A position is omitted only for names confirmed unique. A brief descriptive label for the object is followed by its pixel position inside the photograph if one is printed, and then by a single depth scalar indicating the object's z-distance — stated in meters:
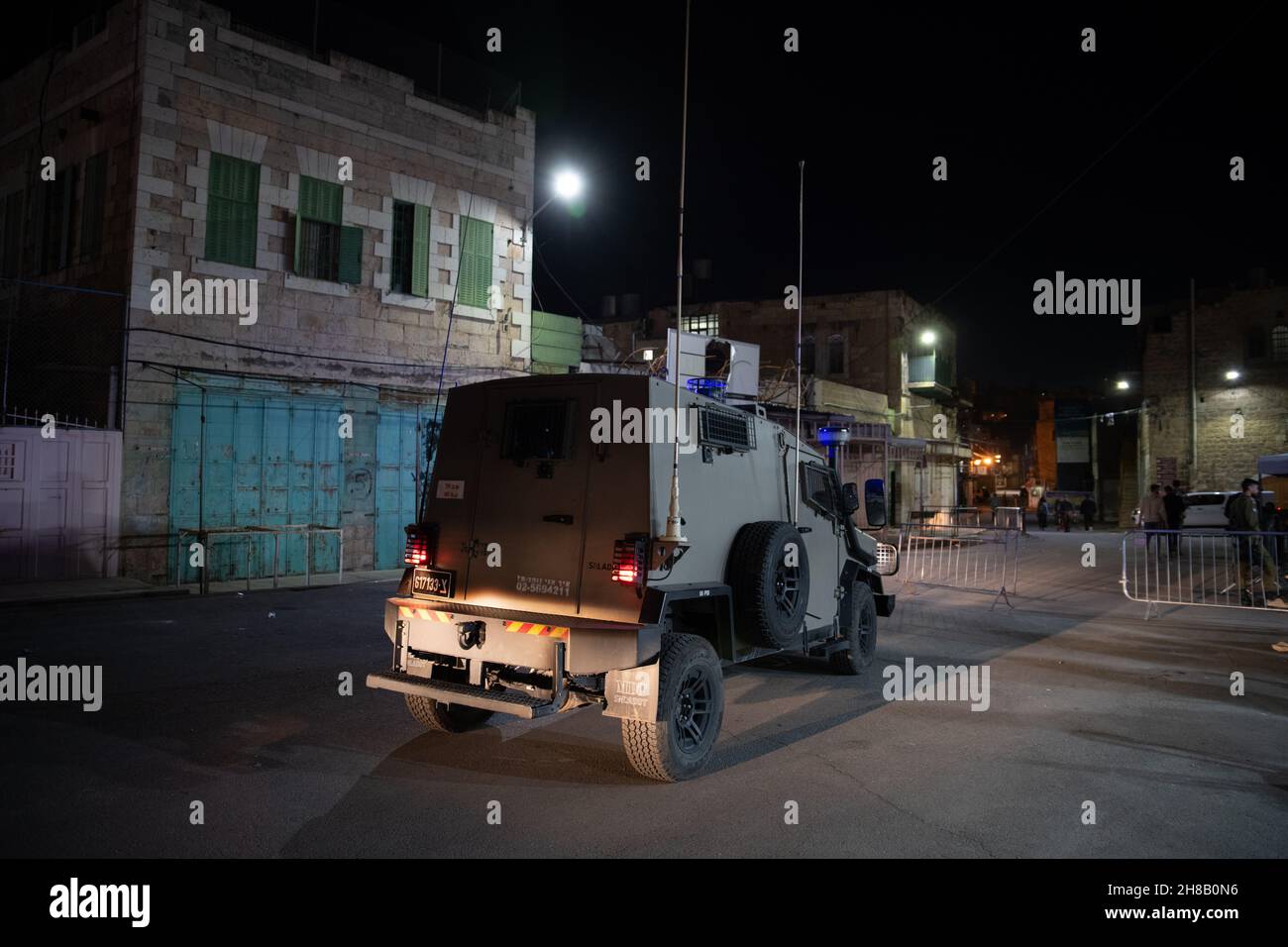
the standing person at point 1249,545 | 12.80
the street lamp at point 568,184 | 17.08
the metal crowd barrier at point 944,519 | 30.32
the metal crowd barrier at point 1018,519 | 19.72
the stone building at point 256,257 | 13.51
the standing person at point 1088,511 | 35.56
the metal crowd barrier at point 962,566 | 15.98
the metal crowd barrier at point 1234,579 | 12.69
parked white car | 26.33
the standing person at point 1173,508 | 19.36
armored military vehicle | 4.78
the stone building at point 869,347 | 35.97
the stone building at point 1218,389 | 34.44
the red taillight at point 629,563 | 4.79
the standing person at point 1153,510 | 19.45
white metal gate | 11.98
